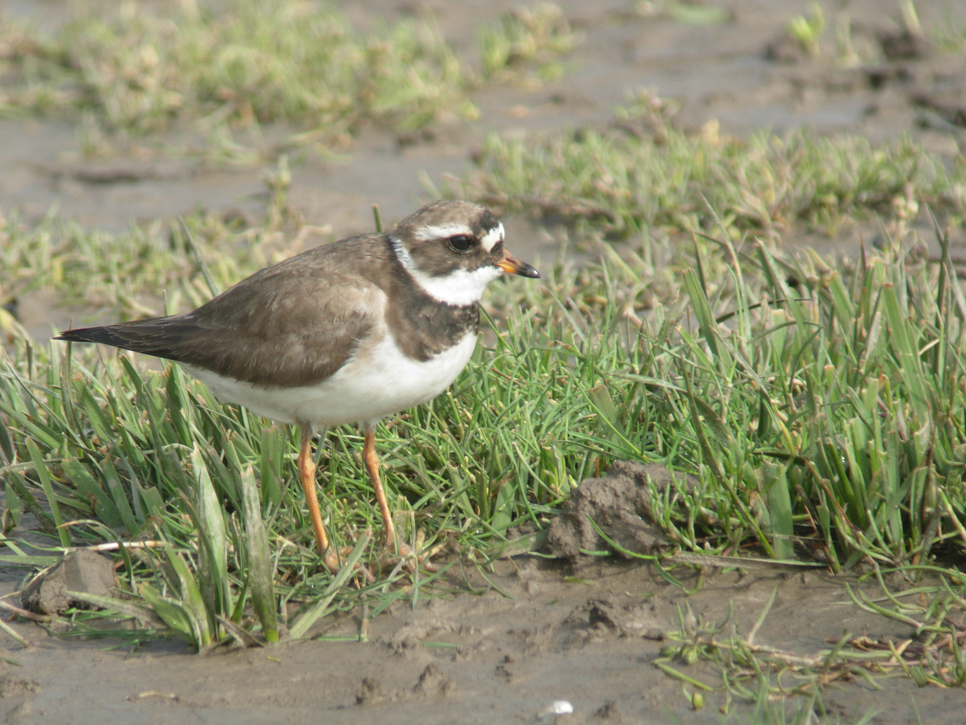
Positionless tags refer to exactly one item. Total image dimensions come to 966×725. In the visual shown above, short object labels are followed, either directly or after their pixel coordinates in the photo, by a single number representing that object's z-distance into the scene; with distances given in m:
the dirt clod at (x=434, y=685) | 6.25
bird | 7.26
